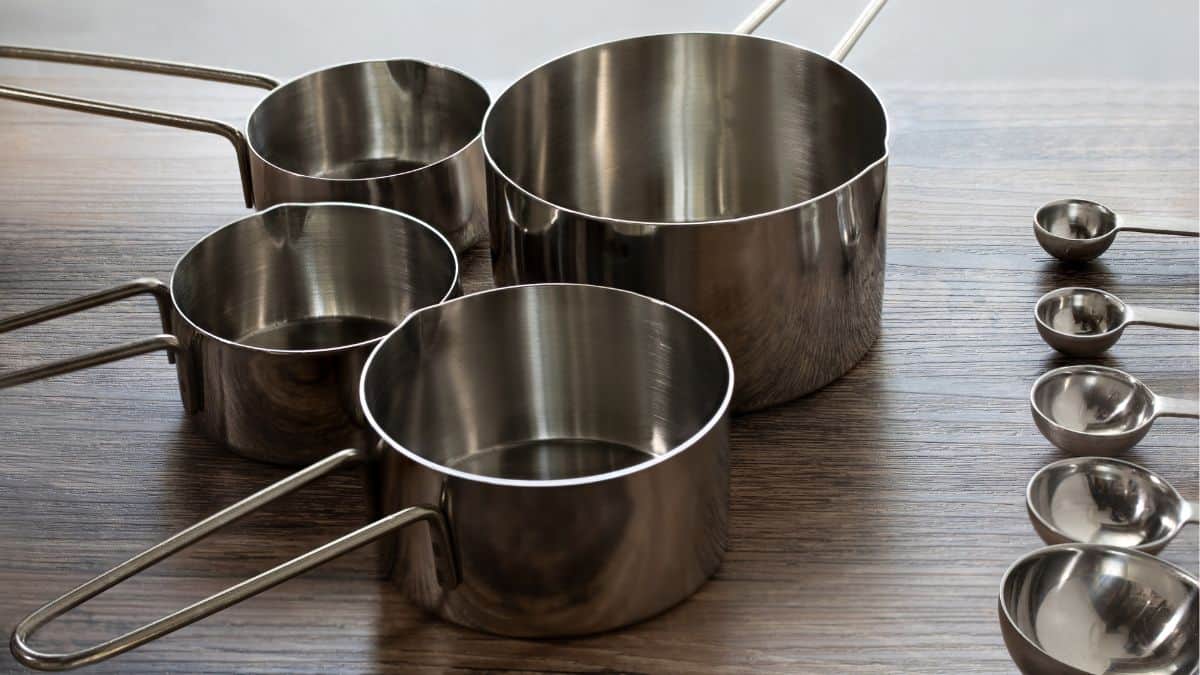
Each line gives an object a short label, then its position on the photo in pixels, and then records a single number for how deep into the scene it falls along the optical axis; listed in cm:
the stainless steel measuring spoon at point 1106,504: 63
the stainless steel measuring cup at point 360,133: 72
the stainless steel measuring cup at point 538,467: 60
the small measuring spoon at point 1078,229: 71
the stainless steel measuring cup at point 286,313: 65
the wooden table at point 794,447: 62
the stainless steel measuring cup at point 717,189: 66
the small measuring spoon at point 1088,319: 68
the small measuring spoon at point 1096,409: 65
